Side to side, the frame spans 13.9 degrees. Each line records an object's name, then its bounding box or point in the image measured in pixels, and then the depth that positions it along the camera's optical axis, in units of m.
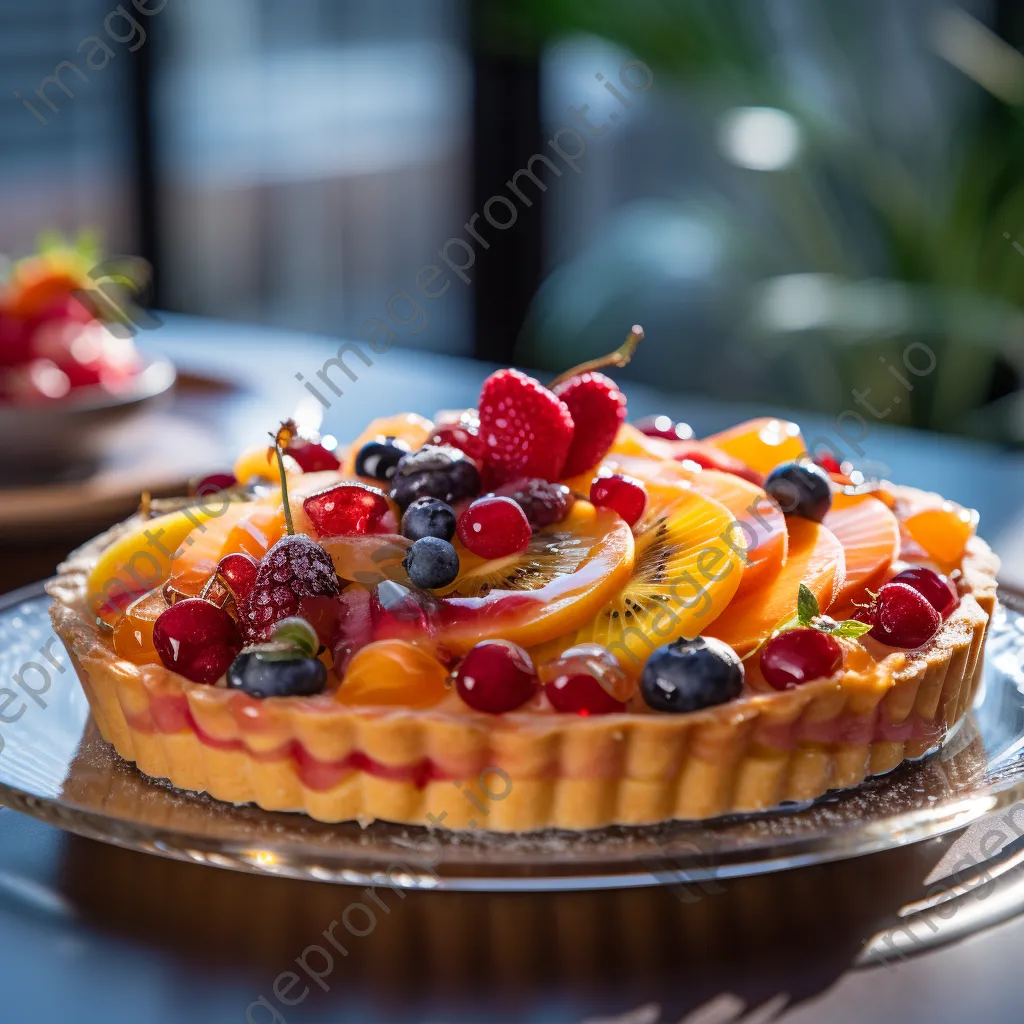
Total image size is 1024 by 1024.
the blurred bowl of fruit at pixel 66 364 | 1.17
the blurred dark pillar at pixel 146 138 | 2.36
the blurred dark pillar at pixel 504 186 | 2.39
